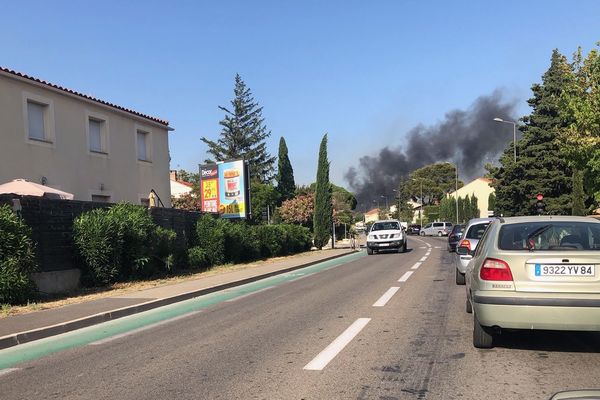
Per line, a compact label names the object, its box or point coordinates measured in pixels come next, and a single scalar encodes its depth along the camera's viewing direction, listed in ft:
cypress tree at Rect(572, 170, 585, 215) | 123.65
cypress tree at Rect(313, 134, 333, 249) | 113.29
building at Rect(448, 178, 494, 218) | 278.46
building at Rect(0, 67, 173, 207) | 53.31
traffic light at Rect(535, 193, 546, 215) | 111.12
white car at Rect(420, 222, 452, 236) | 215.51
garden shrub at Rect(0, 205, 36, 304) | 33.53
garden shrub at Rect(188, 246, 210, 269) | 59.26
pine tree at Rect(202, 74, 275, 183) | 234.99
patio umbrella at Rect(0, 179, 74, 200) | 45.93
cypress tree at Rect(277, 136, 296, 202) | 203.92
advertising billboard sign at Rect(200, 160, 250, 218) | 87.45
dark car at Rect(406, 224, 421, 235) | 260.42
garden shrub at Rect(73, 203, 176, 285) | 43.19
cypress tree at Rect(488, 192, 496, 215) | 225.05
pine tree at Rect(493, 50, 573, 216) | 141.28
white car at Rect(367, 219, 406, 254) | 91.71
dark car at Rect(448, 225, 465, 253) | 67.46
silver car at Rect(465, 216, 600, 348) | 17.72
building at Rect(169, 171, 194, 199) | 192.65
